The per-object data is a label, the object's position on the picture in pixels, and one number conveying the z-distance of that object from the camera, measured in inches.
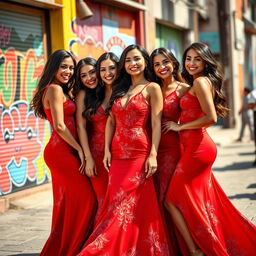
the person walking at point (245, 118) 666.2
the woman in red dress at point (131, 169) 190.2
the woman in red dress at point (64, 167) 208.7
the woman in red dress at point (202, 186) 196.7
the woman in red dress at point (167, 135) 203.3
